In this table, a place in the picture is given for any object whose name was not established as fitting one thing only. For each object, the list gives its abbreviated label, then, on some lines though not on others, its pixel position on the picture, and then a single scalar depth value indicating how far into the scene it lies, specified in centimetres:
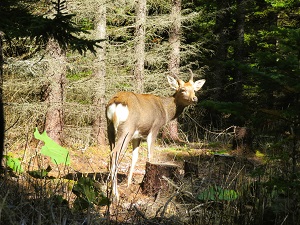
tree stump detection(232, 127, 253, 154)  2212
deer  1434
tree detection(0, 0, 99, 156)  785
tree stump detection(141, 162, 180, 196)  1309
